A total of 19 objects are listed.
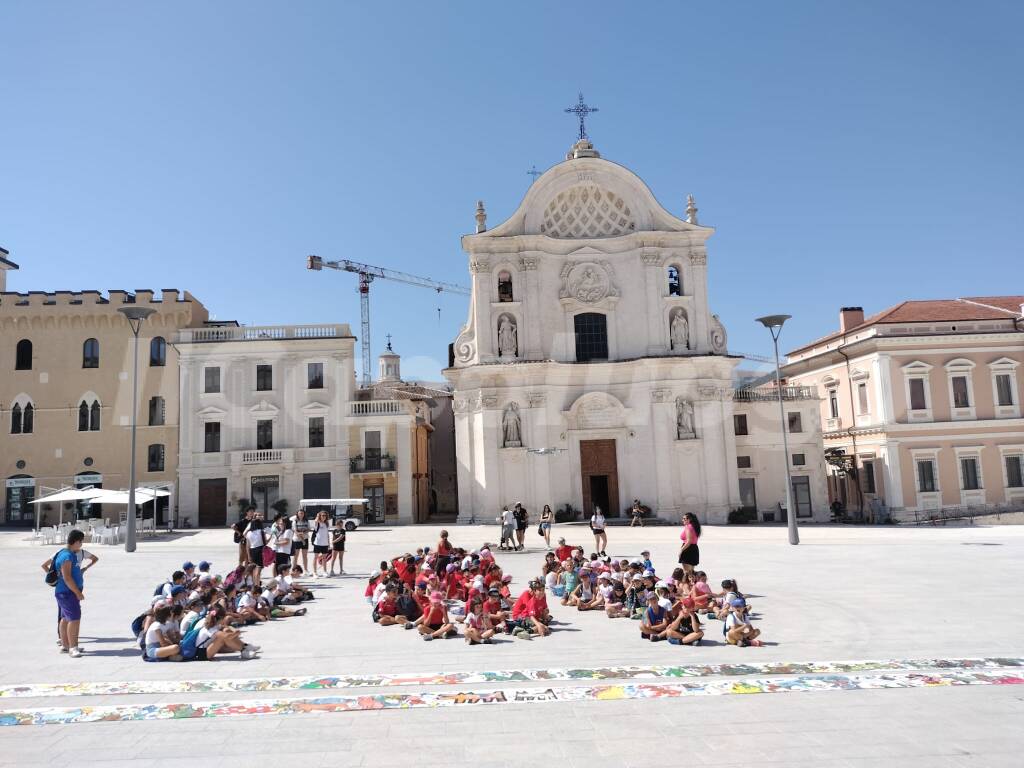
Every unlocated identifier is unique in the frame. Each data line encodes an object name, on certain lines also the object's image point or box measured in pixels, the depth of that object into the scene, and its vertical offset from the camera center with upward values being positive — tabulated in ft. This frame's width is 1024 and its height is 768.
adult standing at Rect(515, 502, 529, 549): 85.56 -4.47
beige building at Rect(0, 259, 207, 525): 134.62 +19.81
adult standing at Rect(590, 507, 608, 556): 77.41 -4.76
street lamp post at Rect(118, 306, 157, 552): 83.35 +0.14
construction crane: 297.53 +88.91
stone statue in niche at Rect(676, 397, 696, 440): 129.18 +9.82
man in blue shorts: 36.83 -4.43
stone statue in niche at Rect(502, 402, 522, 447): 127.85 +9.95
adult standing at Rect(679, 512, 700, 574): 52.01 -4.81
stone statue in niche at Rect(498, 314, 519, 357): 130.72 +25.13
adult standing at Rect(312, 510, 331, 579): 66.13 -4.22
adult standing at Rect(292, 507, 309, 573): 65.62 -4.01
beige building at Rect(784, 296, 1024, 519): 129.59 +9.99
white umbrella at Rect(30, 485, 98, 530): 98.89 +0.99
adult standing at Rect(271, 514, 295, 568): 59.93 -3.90
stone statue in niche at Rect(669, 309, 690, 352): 132.46 +25.43
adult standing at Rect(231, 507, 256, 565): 58.95 -2.90
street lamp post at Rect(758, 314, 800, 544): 87.35 +11.62
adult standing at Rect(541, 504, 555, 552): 85.70 -4.53
